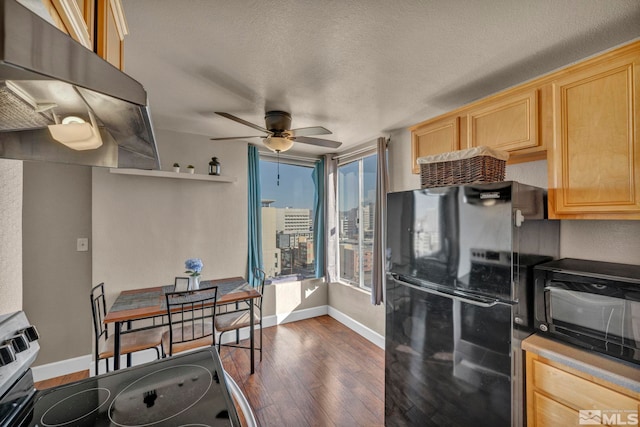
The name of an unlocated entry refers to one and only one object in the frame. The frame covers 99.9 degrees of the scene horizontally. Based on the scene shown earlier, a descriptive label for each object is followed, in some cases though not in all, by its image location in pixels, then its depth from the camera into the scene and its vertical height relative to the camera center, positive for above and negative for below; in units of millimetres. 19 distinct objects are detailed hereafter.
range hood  375 +277
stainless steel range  803 -654
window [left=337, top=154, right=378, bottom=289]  3566 -60
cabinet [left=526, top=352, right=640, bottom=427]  1108 -827
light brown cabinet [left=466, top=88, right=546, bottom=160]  1583 +580
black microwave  1165 -438
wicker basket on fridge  1514 +284
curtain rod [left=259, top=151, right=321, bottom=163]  3754 +854
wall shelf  2727 +444
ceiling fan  2340 +716
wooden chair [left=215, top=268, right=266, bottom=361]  2565 -1038
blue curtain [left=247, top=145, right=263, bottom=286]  3504 +70
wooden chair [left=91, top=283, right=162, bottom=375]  2102 -1039
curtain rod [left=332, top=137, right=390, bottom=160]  3355 +858
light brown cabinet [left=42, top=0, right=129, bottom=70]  564 +556
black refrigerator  1336 -480
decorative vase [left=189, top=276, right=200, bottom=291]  2627 -655
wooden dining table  2045 -770
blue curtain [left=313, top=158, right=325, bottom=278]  4066 -16
